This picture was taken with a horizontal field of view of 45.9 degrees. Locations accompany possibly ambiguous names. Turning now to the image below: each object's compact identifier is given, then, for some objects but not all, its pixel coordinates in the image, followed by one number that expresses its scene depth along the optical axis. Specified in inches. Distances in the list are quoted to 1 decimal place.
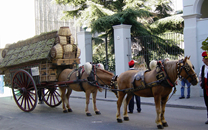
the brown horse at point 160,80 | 234.8
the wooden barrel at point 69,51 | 363.4
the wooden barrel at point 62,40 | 362.0
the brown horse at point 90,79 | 328.2
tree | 606.9
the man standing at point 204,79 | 261.2
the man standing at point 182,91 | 448.1
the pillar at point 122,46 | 573.9
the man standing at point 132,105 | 346.3
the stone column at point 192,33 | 462.9
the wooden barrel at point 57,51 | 348.9
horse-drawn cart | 358.4
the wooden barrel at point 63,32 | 366.3
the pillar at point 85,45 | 668.1
